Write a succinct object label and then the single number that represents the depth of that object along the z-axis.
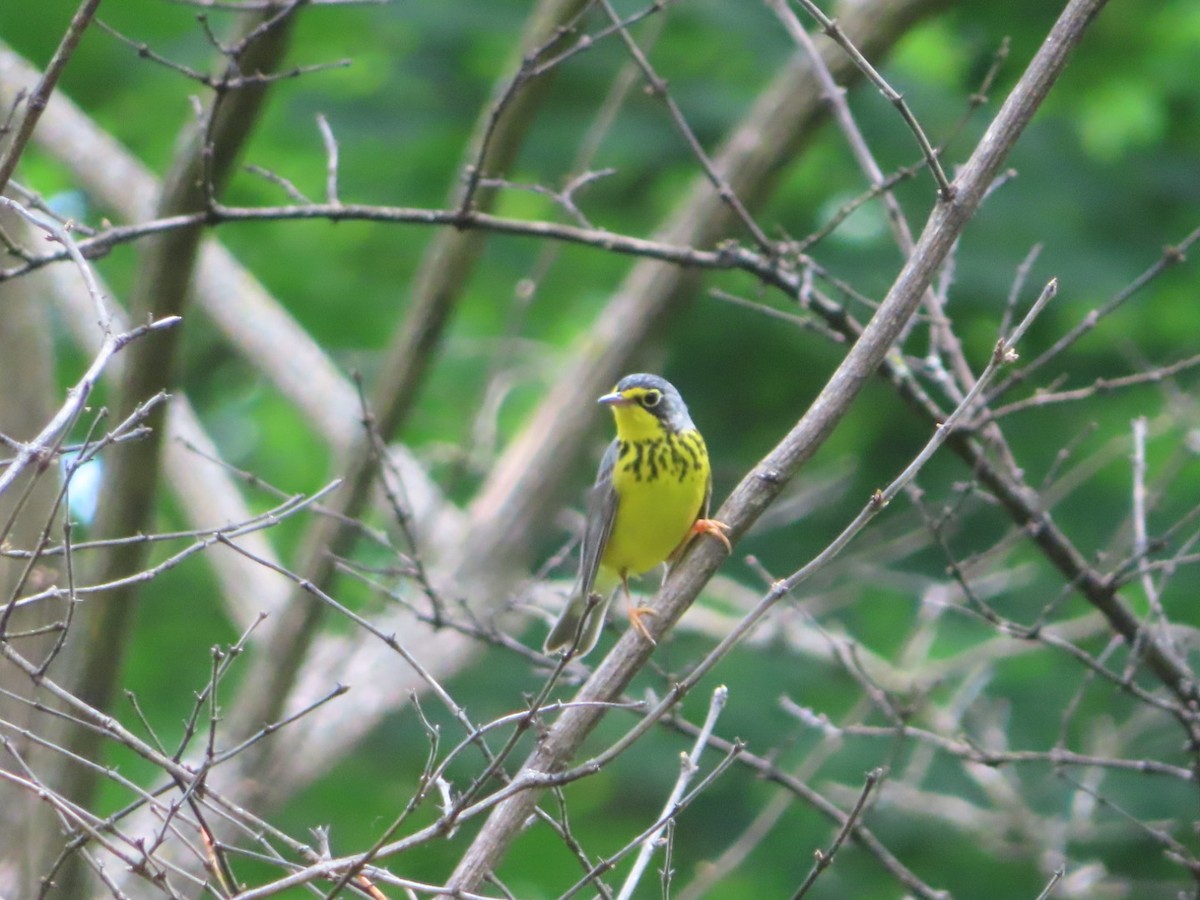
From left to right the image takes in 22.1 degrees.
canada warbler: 12.41
